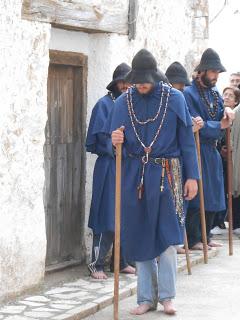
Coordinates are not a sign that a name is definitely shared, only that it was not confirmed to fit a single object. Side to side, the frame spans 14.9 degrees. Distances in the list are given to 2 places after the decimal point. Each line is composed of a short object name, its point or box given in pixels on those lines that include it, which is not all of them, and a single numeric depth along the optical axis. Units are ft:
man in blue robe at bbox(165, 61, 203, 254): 29.66
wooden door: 26.71
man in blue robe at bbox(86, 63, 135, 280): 26.32
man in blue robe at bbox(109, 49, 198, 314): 22.24
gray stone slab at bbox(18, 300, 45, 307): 22.90
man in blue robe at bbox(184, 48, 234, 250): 30.12
